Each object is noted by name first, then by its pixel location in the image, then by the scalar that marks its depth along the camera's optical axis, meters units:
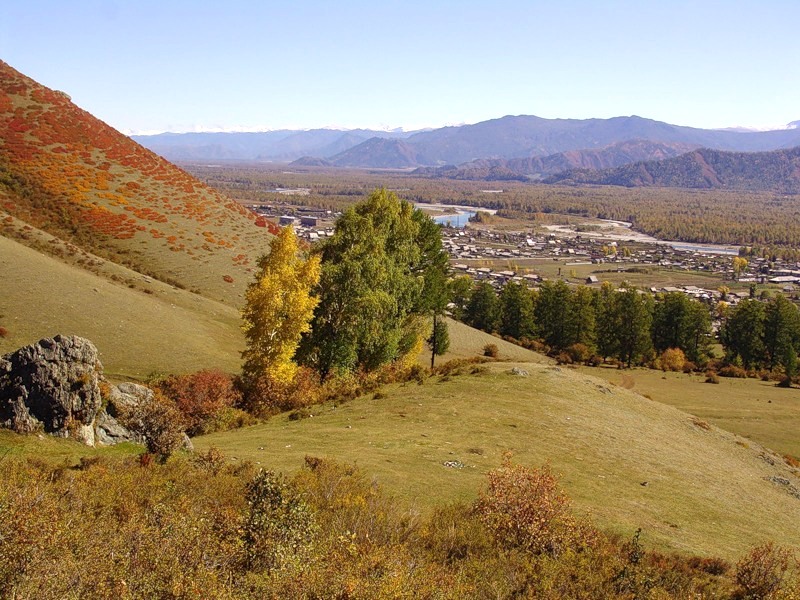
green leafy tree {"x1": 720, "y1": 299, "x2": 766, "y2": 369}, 72.25
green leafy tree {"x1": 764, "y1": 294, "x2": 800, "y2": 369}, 70.62
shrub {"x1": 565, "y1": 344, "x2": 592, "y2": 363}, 68.56
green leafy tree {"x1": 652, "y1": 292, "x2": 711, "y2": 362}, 75.19
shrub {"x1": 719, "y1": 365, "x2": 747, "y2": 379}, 63.78
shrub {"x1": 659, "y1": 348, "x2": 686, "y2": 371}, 66.69
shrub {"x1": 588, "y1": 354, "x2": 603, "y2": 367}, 67.69
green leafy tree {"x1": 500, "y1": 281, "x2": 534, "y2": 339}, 78.38
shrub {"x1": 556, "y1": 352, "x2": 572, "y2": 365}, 66.38
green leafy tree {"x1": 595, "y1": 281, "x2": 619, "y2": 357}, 73.50
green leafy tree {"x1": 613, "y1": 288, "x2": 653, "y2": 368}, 71.62
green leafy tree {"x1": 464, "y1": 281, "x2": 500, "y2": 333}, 80.62
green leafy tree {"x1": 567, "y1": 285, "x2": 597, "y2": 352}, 75.50
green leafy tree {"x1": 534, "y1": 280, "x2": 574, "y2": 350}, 76.12
